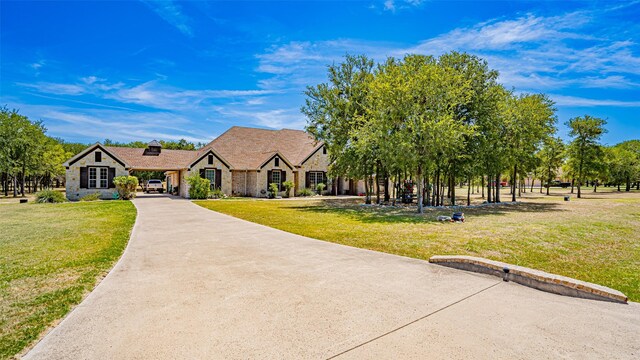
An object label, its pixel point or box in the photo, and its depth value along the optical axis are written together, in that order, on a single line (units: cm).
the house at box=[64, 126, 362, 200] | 2822
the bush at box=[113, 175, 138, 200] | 2781
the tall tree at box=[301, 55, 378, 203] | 2504
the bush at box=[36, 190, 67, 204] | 2397
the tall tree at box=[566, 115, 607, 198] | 3731
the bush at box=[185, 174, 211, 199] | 2911
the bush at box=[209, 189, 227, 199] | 3060
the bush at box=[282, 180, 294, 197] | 3397
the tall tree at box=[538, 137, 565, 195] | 4052
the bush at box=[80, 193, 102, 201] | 2648
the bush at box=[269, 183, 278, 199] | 3297
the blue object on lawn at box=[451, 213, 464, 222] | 1532
